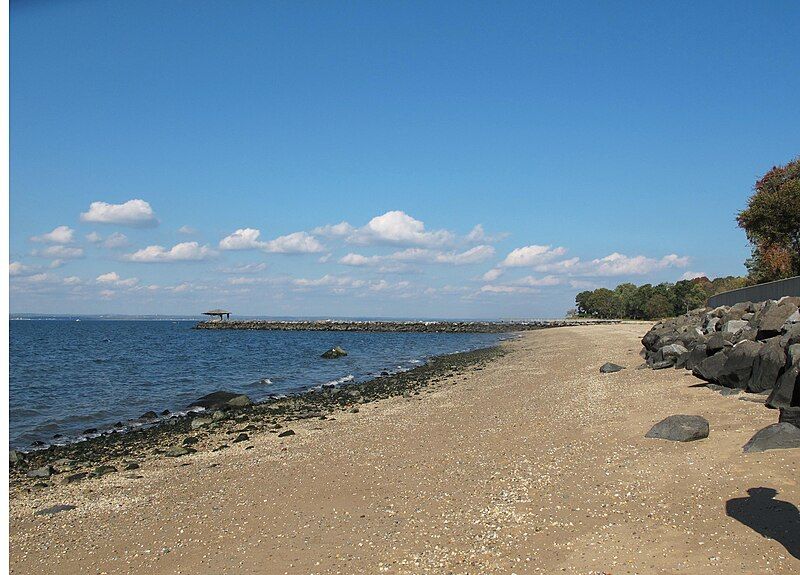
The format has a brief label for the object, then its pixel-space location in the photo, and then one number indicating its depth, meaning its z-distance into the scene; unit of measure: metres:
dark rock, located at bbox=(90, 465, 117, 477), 13.95
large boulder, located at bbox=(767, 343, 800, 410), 11.80
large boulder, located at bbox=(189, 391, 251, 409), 24.76
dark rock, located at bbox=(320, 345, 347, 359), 53.38
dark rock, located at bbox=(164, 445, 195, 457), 15.67
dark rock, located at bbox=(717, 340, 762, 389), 15.70
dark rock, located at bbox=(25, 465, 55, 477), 14.37
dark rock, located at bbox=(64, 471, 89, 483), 13.52
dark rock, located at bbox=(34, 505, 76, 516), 11.07
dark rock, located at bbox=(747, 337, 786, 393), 14.30
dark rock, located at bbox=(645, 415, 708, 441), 11.54
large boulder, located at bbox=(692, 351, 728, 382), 17.45
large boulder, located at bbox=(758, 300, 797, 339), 18.03
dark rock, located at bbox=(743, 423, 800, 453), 9.88
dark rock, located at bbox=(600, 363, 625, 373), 26.41
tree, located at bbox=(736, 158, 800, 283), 39.38
